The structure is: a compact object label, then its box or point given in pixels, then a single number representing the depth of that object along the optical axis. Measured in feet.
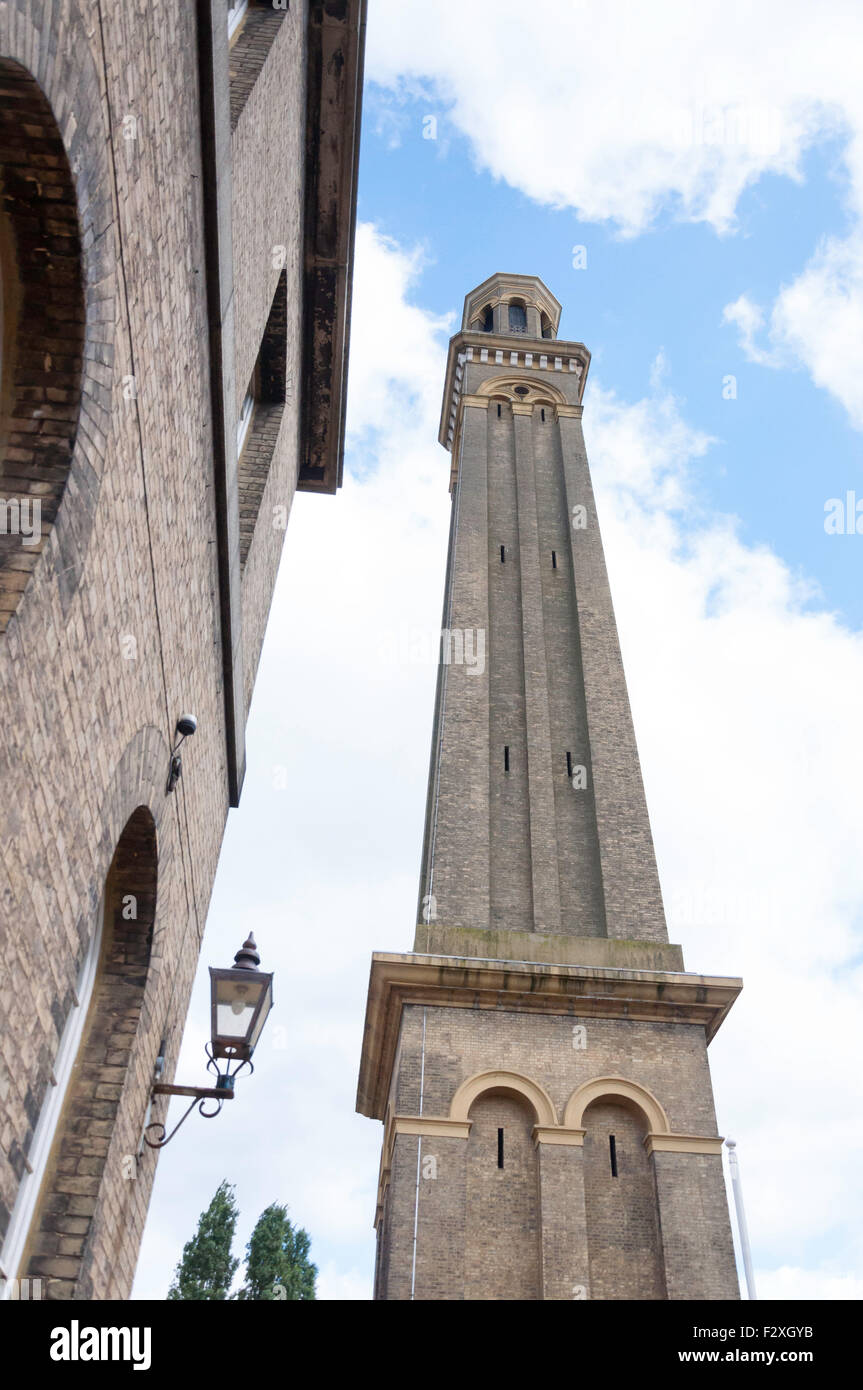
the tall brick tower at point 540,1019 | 44.11
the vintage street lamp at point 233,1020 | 21.88
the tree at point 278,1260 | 105.81
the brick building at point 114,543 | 13.47
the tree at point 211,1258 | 105.29
